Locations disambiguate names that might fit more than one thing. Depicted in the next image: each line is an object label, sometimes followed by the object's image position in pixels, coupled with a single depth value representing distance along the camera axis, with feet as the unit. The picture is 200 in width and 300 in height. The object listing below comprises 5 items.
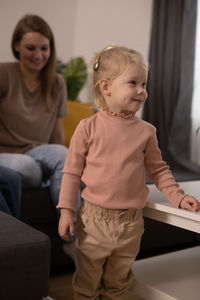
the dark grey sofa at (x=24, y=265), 3.66
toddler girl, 4.40
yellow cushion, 9.65
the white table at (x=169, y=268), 4.42
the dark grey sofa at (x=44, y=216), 6.54
